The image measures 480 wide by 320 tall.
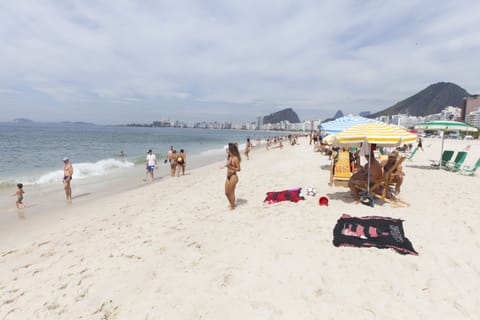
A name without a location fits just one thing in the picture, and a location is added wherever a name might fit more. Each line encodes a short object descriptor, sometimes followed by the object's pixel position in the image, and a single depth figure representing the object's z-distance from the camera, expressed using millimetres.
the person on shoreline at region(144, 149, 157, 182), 11570
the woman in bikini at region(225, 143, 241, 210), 5398
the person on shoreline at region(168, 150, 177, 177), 12406
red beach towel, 5961
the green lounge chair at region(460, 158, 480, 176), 9422
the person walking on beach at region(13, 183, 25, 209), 7578
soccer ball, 6340
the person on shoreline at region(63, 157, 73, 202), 8289
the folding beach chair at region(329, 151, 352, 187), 7539
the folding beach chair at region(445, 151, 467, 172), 10328
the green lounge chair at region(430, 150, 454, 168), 10969
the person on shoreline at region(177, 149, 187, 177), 12453
